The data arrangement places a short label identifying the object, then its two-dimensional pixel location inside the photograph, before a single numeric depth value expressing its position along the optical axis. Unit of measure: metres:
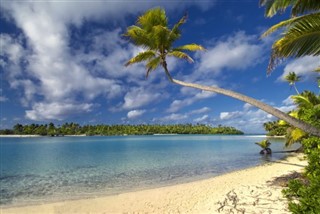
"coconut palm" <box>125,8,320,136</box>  5.70
